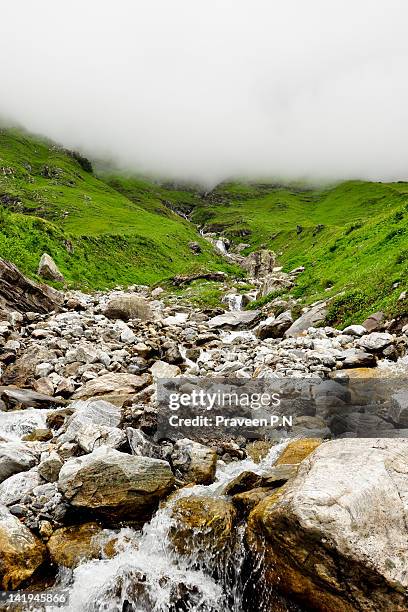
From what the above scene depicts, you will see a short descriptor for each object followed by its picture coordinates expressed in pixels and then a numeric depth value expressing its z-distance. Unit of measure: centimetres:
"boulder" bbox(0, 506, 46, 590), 790
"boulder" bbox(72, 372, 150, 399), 1653
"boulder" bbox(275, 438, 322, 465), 1174
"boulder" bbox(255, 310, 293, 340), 2673
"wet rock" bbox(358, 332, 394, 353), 1848
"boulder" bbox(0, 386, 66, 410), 1552
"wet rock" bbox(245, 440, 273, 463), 1245
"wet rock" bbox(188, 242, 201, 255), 10199
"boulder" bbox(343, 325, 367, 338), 2098
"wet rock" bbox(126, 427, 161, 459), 1109
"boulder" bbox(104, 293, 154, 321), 3028
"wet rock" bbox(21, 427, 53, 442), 1320
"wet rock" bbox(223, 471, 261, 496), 995
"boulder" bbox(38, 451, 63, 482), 1035
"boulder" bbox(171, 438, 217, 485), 1079
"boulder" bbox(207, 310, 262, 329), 3158
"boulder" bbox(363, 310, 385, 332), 2098
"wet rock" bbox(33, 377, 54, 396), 1694
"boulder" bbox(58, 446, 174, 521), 927
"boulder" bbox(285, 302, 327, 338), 2531
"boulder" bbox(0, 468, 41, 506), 958
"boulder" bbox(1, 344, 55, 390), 1783
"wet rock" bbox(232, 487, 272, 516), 891
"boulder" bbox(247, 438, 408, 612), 643
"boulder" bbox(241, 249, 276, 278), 6750
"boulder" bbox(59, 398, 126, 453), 1166
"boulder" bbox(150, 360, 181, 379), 1892
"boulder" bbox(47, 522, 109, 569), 845
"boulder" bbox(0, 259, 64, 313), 2657
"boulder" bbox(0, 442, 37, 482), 1053
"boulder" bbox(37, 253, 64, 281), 3978
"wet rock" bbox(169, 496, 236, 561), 862
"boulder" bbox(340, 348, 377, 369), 1727
